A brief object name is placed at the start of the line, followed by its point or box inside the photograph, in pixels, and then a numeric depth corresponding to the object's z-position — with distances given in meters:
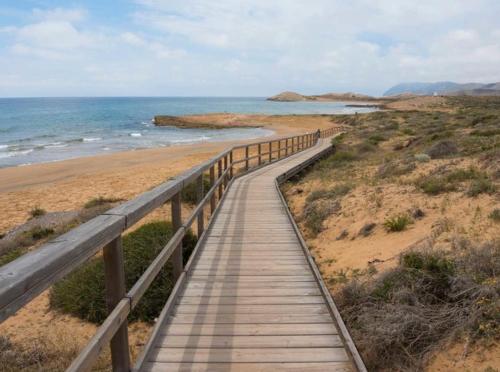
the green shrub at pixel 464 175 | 8.51
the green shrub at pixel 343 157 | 18.57
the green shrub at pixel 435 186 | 8.06
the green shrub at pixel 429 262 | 4.09
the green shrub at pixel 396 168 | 11.31
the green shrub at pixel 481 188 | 7.11
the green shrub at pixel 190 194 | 11.91
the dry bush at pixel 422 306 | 3.31
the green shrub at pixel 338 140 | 26.08
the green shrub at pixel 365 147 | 20.88
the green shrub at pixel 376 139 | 23.62
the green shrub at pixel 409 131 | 26.88
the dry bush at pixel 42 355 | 3.82
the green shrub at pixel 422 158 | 12.32
